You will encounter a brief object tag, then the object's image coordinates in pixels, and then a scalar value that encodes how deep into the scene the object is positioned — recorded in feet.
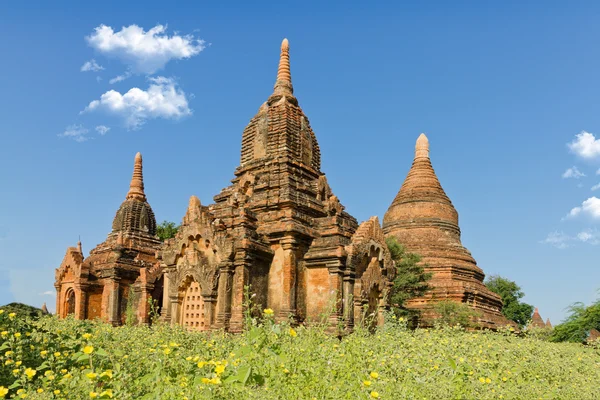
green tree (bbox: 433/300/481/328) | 72.13
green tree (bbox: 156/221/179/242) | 125.39
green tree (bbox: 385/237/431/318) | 71.41
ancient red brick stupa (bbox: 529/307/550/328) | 136.56
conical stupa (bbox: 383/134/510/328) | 79.77
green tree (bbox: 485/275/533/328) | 142.51
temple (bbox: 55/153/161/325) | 71.87
